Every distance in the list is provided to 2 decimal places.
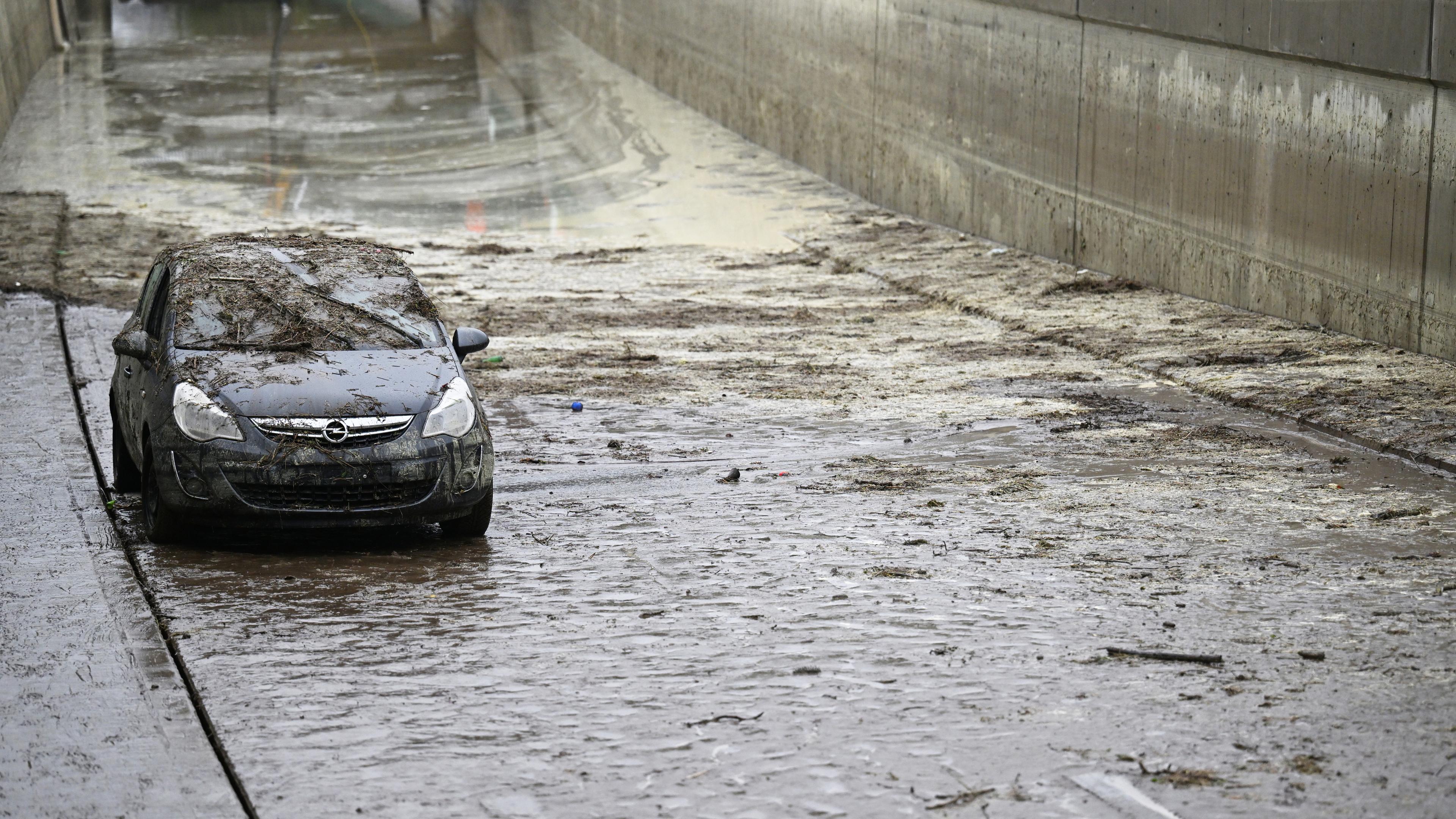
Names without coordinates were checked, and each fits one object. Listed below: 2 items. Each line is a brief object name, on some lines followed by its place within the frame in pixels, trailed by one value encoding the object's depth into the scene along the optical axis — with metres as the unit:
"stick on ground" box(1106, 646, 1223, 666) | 15.20
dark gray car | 18.78
